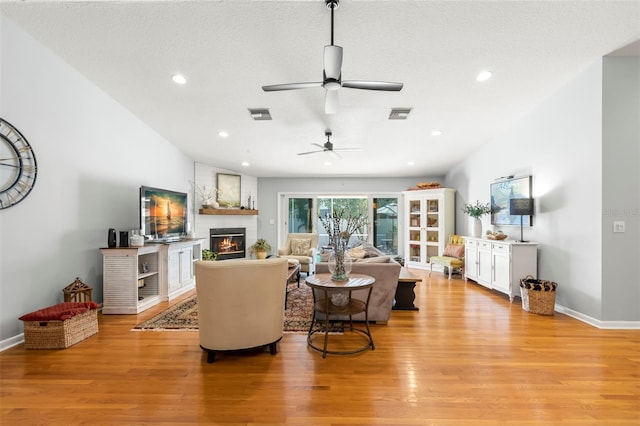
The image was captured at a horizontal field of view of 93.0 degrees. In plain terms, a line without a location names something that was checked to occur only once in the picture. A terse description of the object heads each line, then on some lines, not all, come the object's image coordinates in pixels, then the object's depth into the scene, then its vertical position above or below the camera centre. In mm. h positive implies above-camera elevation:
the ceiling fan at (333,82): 2262 +1090
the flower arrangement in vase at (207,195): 6984 +437
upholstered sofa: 3350 -784
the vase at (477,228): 5664 -242
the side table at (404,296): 3965 -1072
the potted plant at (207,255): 5984 -818
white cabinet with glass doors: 7133 -201
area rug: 3285 -1237
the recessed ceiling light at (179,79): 3301 +1491
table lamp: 4180 +119
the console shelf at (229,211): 6969 +65
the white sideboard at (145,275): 3754 -842
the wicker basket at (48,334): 2732 -1097
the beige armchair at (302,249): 6055 -740
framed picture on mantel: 7438 +610
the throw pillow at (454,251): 6121 -743
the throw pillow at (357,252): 4609 -592
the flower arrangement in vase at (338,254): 2881 -378
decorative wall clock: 2727 +438
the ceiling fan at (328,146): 4953 +1131
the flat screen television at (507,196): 4414 +305
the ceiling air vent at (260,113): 4156 +1413
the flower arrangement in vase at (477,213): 5562 +39
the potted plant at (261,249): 7051 -822
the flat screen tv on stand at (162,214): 4324 -6
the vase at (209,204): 7065 +229
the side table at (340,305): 2643 -857
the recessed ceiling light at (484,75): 3212 +1502
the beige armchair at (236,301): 2426 -719
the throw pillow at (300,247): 6438 -700
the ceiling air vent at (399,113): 4133 +1412
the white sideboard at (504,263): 4199 -716
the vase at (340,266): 2867 -491
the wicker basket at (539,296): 3660 -992
